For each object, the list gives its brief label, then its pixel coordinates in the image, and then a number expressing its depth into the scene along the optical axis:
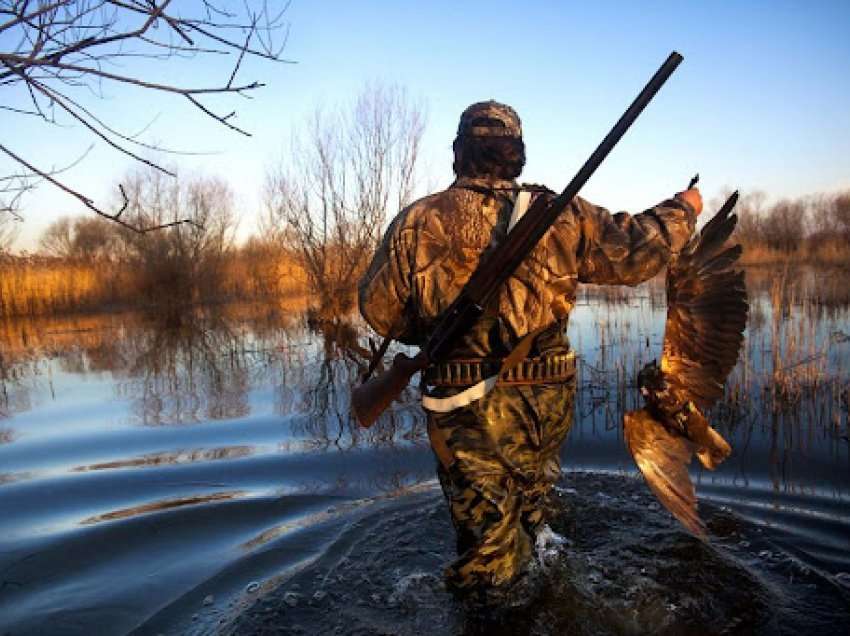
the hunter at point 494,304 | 2.73
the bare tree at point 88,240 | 33.97
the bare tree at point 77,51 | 1.91
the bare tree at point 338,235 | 18.11
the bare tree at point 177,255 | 27.39
